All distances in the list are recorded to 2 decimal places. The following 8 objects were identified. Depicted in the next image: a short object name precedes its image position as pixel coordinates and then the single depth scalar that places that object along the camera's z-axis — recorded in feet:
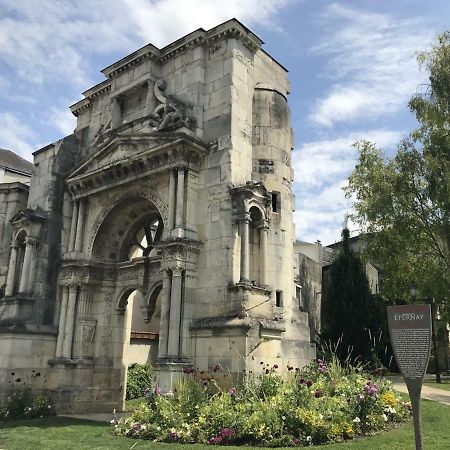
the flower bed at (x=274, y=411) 28.60
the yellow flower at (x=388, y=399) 32.55
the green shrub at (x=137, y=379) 62.34
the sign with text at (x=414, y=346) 19.26
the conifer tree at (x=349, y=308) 77.82
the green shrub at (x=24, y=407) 46.68
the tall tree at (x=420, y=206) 53.78
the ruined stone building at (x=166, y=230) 41.55
